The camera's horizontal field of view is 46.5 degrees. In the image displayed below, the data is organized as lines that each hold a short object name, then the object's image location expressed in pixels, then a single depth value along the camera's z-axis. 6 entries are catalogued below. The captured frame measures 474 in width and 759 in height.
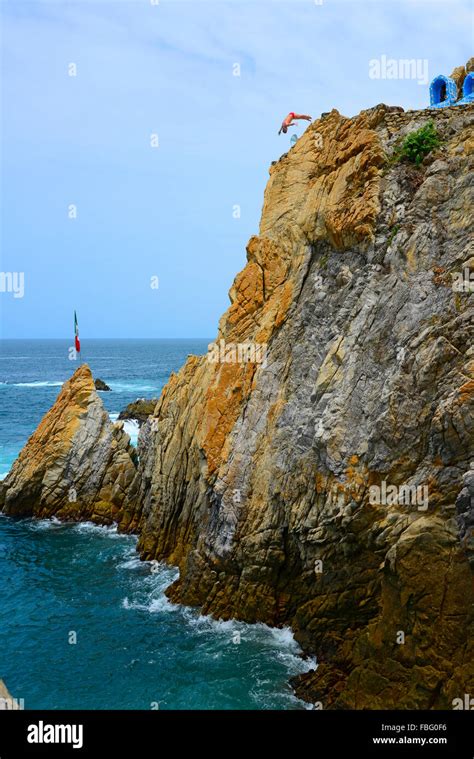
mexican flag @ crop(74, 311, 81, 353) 39.95
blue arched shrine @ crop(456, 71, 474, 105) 23.52
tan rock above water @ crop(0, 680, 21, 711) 9.94
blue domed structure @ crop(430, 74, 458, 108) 24.84
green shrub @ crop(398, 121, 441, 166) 22.44
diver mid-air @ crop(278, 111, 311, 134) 29.09
